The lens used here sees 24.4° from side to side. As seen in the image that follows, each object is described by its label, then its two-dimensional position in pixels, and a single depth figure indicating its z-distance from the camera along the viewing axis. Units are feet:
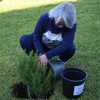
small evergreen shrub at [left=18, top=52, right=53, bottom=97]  8.10
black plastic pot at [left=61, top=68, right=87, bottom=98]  8.13
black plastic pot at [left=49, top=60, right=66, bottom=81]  8.90
